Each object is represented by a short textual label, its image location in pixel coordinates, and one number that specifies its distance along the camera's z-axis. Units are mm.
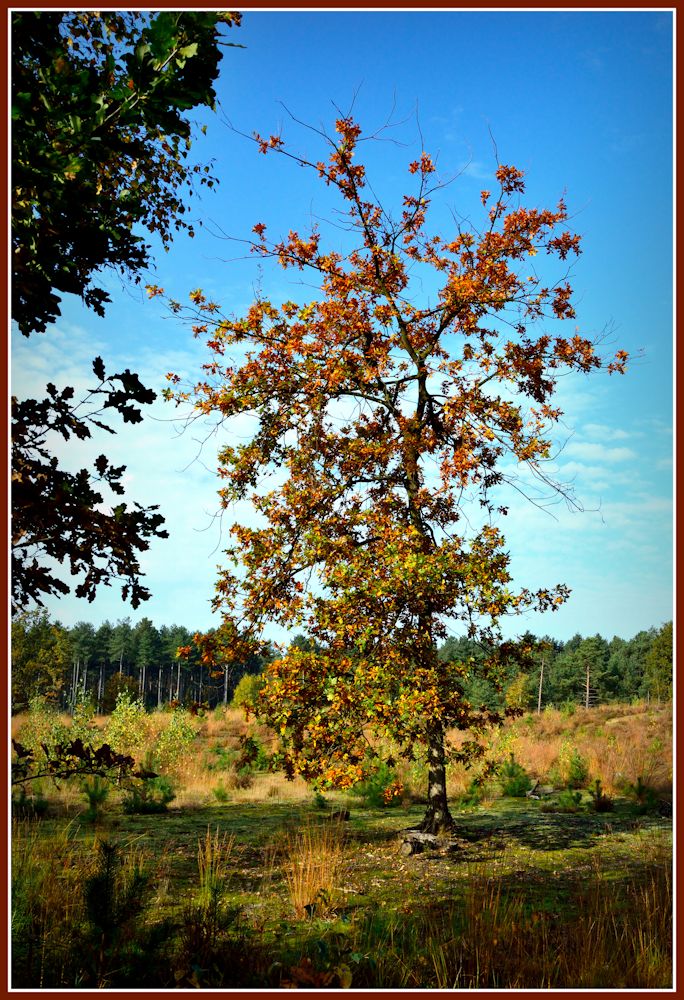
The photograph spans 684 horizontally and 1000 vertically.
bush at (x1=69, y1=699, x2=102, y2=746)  13688
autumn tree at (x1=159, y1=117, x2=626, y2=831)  6973
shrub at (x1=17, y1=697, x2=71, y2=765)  13500
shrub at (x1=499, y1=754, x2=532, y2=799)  13805
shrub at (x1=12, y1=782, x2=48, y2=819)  10398
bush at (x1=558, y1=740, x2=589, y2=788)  14336
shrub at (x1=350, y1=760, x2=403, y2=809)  11836
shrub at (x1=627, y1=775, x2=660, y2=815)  11664
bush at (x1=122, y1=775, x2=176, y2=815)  11086
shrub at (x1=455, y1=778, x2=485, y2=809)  12247
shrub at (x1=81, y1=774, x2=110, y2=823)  10047
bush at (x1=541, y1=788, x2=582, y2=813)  11844
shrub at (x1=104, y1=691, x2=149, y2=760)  14172
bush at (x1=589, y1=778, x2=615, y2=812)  11828
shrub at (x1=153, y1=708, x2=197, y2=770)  14445
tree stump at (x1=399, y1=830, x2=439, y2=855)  8188
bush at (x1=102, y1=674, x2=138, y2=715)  32847
